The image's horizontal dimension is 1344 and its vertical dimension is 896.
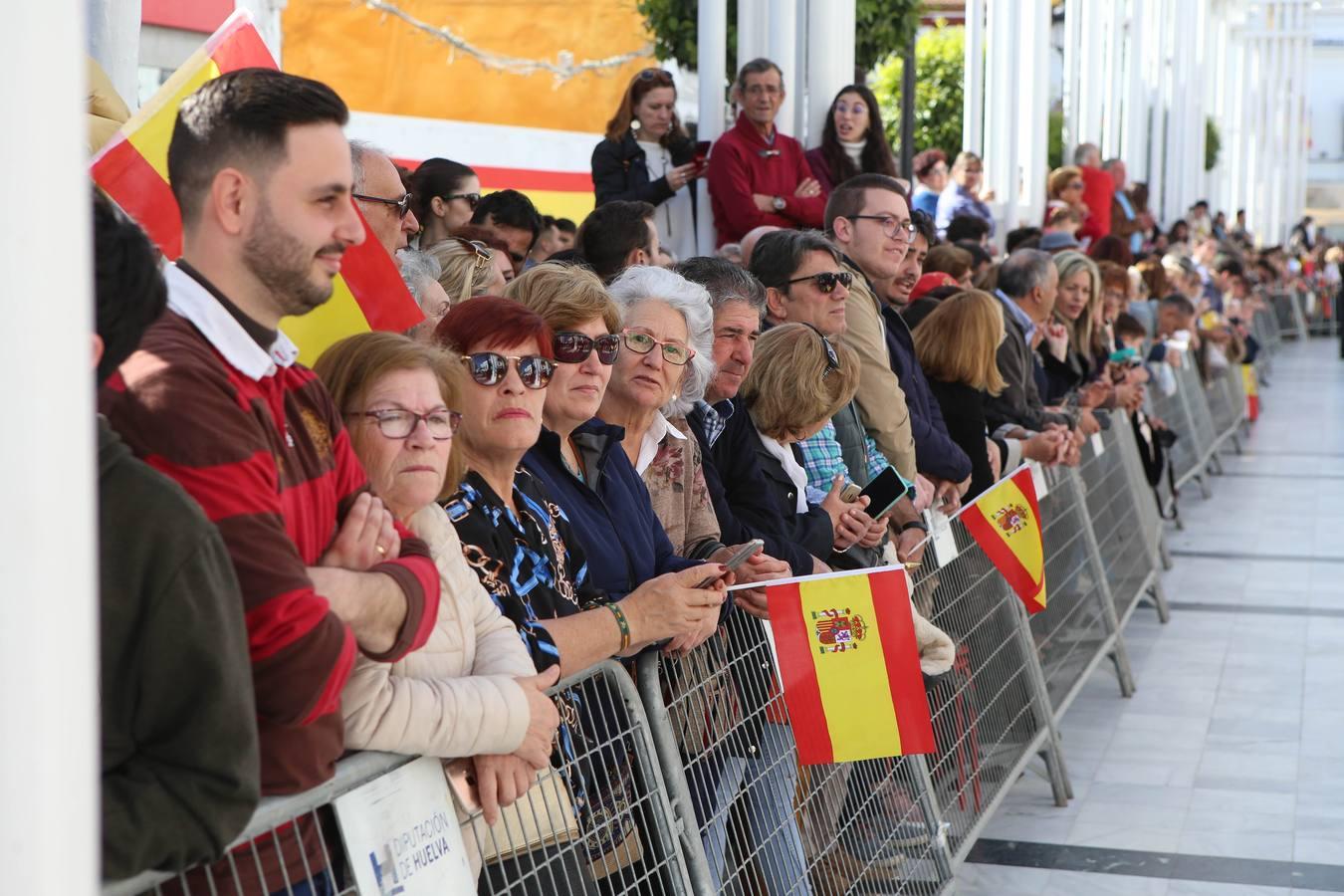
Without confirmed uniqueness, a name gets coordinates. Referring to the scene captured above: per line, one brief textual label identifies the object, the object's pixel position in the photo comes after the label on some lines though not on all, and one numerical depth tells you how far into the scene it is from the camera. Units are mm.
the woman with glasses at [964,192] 10375
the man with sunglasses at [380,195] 3689
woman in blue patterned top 2646
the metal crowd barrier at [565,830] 1930
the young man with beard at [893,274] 5496
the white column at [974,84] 13383
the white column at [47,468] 1081
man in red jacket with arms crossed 6945
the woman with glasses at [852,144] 7625
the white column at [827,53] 8062
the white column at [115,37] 4047
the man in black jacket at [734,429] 3969
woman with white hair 3602
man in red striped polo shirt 1863
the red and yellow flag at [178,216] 2682
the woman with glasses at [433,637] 2145
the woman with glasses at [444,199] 4992
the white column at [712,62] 7746
